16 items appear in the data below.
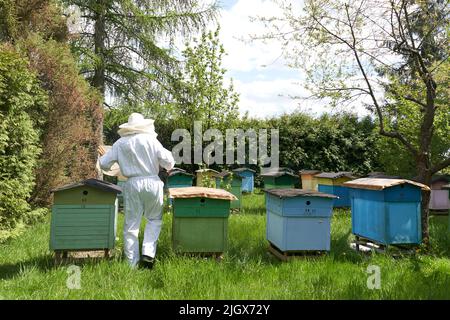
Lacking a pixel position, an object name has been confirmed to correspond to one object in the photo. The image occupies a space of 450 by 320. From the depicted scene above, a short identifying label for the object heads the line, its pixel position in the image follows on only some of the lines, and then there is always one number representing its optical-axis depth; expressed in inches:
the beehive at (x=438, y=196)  393.4
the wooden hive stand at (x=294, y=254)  193.7
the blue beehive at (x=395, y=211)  206.8
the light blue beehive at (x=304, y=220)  191.6
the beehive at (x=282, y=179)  406.9
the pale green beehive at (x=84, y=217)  178.7
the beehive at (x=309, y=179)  437.4
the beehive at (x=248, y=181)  560.3
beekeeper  185.3
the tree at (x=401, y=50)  241.0
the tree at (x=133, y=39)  455.2
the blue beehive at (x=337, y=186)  384.3
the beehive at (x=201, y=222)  187.0
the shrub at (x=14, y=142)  231.0
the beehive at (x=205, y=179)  296.4
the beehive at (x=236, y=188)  386.3
